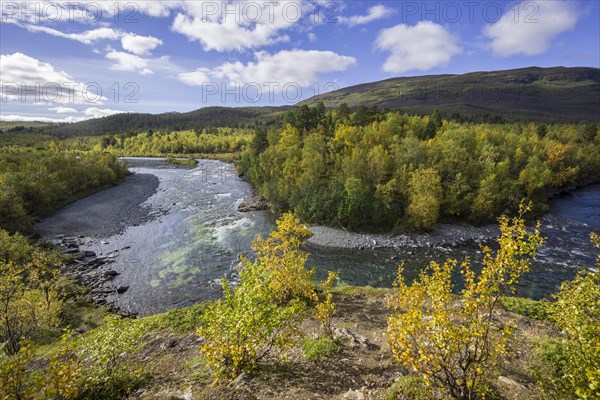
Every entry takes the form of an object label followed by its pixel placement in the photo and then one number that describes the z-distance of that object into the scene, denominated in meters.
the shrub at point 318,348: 14.22
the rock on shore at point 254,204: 61.22
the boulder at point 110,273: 33.85
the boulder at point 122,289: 30.47
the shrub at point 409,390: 9.48
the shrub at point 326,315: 14.52
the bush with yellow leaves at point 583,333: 6.18
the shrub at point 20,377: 6.80
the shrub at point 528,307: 19.16
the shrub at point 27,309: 17.25
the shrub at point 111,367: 11.18
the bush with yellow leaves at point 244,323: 10.08
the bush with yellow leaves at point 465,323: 7.24
